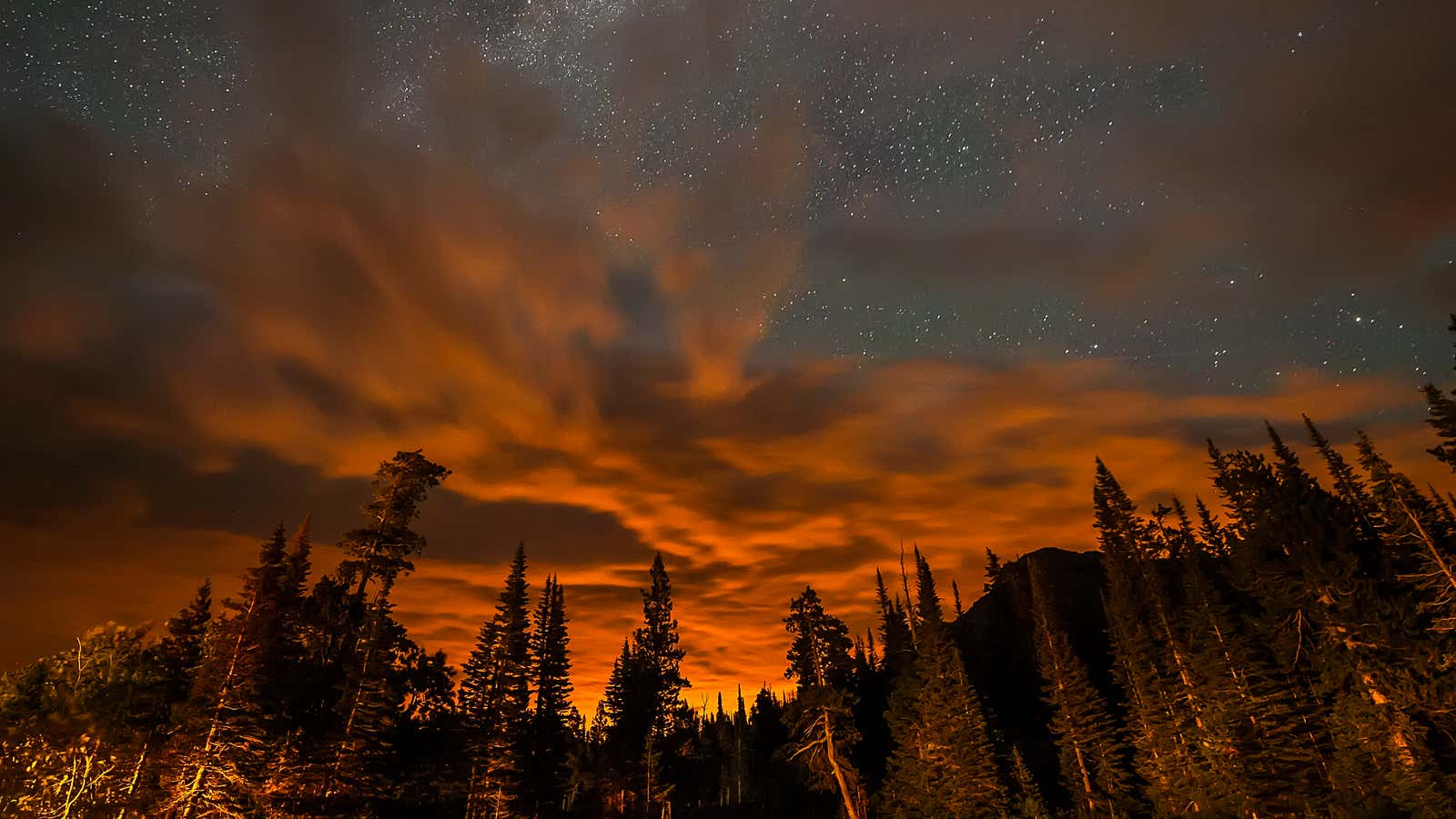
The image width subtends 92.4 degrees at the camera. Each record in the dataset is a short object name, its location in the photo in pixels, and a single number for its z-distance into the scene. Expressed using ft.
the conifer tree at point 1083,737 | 174.81
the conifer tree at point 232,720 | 92.22
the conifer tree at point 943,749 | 169.89
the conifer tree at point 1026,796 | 165.78
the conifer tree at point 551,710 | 202.90
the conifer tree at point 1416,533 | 107.34
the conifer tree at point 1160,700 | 153.38
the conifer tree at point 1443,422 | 111.86
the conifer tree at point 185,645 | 142.20
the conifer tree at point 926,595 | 199.30
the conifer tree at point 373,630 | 118.93
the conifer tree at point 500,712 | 174.91
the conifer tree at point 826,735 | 150.82
